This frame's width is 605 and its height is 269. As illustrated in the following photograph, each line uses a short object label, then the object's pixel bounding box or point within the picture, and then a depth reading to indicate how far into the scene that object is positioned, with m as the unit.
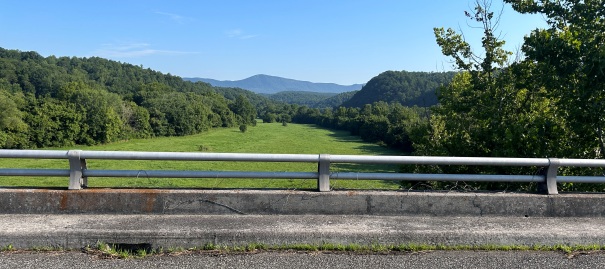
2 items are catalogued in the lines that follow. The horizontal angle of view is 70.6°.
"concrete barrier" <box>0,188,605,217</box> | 4.65
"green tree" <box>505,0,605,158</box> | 7.38
